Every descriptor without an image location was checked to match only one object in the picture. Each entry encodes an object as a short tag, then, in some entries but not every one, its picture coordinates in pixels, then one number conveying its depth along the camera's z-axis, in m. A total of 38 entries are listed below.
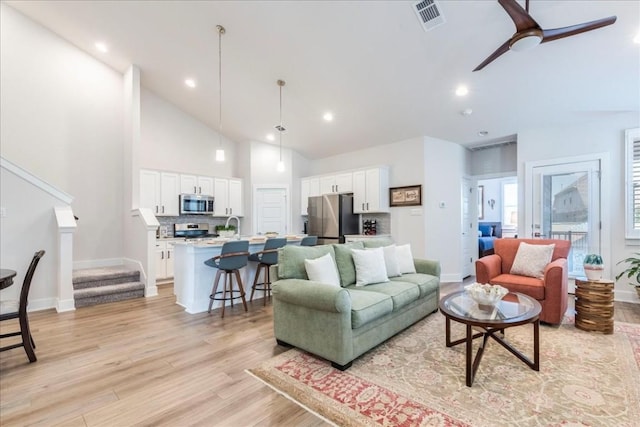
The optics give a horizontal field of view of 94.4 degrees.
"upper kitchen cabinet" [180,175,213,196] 6.36
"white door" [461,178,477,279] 6.09
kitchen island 4.02
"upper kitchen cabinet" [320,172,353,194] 6.46
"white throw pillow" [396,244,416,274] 3.83
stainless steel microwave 6.23
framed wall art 5.70
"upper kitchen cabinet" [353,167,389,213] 6.00
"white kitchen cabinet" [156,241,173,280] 5.79
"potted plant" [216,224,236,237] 4.52
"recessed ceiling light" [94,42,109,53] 5.08
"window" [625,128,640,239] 4.30
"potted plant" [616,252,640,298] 4.10
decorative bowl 2.44
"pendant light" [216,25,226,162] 4.10
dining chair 2.57
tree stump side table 3.13
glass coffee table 2.20
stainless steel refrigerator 6.18
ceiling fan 2.34
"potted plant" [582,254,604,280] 3.28
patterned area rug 1.86
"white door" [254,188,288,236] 7.23
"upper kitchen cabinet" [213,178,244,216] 6.90
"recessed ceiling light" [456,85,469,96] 4.26
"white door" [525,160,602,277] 4.62
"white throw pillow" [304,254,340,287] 2.92
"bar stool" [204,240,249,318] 3.79
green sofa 2.41
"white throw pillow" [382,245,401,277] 3.67
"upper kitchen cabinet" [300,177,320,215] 7.11
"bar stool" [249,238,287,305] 4.30
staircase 4.40
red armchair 3.27
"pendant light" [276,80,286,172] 4.74
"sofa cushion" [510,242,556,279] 3.66
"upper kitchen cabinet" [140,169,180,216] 5.87
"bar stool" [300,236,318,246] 4.80
